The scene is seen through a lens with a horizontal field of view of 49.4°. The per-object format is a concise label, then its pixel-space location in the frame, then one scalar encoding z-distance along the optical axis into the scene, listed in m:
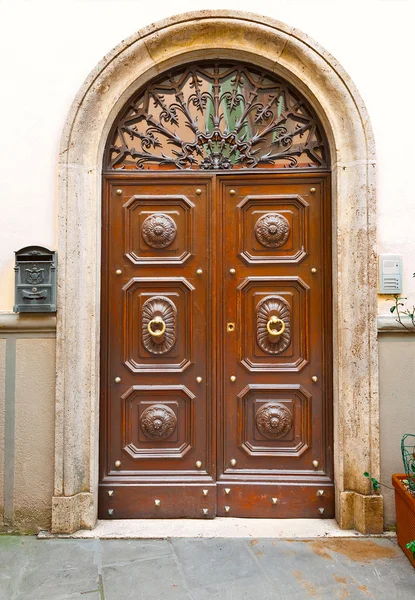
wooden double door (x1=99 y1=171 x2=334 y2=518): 3.38
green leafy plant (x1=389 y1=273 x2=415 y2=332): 3.16
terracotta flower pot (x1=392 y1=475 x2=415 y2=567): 2.71
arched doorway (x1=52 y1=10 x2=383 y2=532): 3.16
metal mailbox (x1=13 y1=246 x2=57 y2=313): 3.17
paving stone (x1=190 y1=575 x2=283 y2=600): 2.45
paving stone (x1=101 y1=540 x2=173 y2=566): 2.82
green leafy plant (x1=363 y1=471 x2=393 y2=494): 3.09
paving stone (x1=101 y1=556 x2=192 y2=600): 2.47
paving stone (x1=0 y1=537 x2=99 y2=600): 2.51
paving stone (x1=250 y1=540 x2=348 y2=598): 2.54
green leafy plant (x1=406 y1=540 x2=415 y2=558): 2.52
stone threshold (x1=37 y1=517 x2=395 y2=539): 3.08
